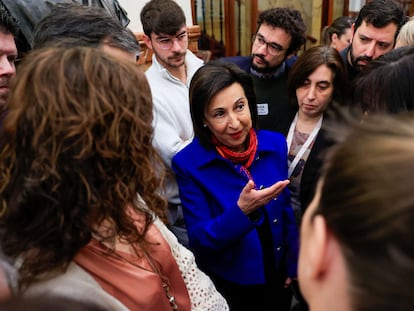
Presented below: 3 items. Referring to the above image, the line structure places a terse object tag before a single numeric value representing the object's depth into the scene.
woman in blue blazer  1.53
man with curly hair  2.15
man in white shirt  1.78
